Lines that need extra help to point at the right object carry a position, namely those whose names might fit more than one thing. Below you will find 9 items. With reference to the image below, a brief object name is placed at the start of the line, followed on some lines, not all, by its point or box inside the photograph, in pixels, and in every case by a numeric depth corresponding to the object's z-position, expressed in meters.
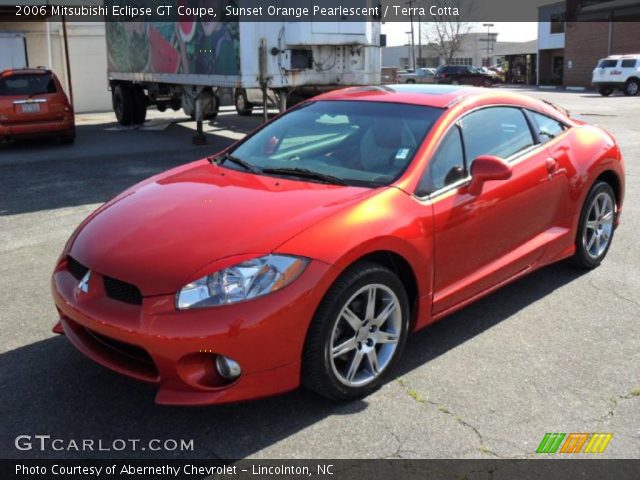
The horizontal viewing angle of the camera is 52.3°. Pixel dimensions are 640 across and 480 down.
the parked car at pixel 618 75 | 32.62
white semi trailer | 10.37
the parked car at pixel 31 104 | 12.36
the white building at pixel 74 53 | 20.67
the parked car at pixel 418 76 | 54.50
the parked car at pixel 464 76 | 47.88
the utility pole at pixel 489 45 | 90.00
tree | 74.06
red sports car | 2.89
